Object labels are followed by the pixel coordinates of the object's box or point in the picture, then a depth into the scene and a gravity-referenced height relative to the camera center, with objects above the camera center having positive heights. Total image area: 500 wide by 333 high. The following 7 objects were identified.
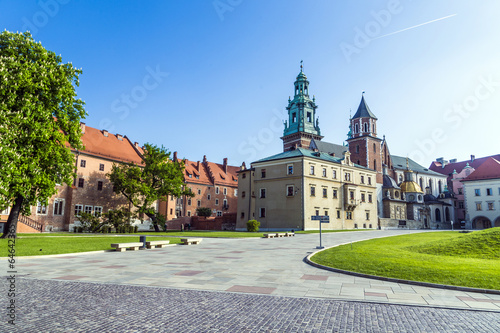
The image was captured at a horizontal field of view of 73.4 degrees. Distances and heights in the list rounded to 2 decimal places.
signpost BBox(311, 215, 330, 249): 18.80 +0.07
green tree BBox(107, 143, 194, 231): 45.94 +5.27
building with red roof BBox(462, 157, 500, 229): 71.62 +5.61
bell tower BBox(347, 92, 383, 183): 78.38 +18.77
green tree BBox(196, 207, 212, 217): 63.51 +1.24
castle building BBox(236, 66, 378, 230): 50.74 +4.38
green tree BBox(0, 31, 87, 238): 21.70 +6.64
